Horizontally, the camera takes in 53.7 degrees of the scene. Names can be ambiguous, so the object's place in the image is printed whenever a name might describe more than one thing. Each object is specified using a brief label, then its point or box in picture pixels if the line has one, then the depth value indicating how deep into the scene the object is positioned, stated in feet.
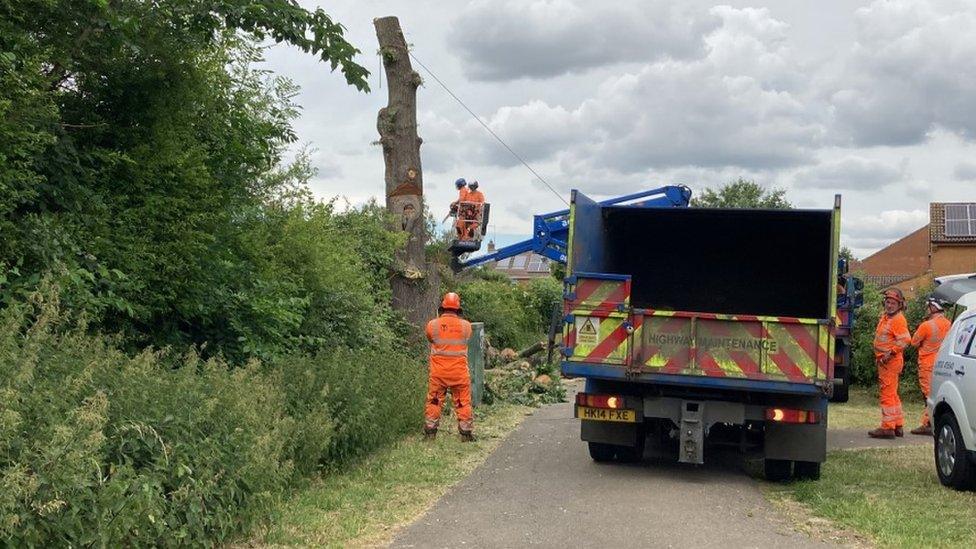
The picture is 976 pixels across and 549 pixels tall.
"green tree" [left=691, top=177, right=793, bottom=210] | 148.66
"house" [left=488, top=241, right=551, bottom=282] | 209.46
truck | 28.53
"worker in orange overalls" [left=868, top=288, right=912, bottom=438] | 41.96
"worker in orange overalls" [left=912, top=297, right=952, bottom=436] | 42.68
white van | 28.48
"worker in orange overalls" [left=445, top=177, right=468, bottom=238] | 59.11
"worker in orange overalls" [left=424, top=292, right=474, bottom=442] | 35.53
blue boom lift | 45.01
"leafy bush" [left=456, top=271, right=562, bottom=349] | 84.07
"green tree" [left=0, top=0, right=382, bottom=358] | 23.36
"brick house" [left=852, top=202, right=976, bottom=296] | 155.74
